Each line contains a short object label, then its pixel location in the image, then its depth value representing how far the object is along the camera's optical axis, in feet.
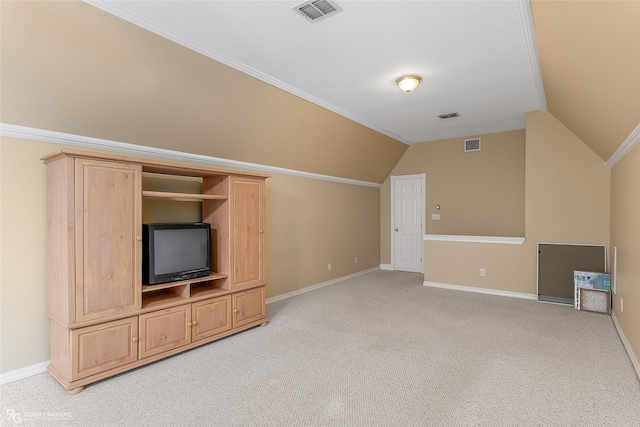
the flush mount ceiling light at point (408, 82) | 12.08
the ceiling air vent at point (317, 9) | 7.84
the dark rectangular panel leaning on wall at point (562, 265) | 15.33
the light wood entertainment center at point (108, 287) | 8.39
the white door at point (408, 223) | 23.76
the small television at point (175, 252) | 10.20
